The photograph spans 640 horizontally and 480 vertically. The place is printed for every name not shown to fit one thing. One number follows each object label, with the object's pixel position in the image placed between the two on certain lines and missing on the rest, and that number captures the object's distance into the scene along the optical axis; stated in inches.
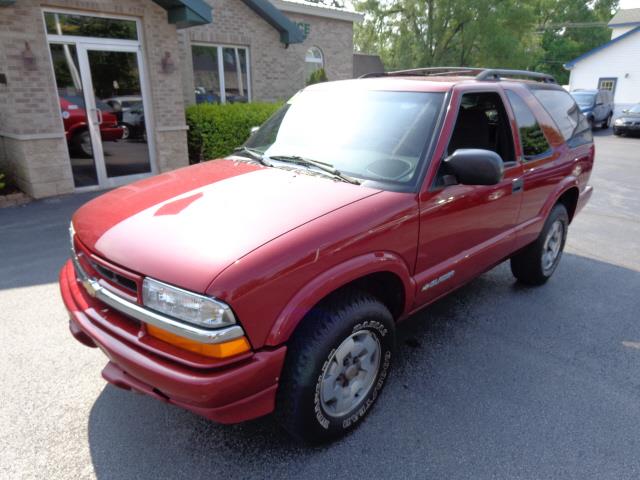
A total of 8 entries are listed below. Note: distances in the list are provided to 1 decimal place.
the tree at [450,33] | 1100.6
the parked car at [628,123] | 757.9
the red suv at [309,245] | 79.6
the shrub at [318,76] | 530.0
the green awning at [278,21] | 462.3
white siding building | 1132.5
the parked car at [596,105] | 816.5
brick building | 287.0
